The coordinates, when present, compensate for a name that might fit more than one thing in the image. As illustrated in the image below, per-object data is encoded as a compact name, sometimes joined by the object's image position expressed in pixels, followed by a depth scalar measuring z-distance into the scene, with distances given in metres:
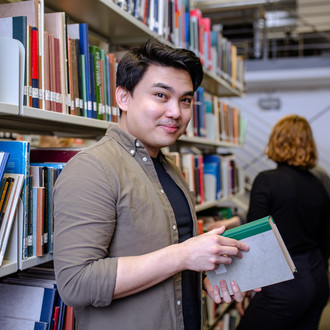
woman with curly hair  2.01
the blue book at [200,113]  2.63
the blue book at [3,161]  0.98
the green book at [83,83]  1.40
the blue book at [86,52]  1.38
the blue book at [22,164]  1.08
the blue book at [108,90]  1.56
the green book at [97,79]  1.46
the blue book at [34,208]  1.13
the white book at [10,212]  1.02
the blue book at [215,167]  2.82
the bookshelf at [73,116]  1.07
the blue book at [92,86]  1.45
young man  0.93
